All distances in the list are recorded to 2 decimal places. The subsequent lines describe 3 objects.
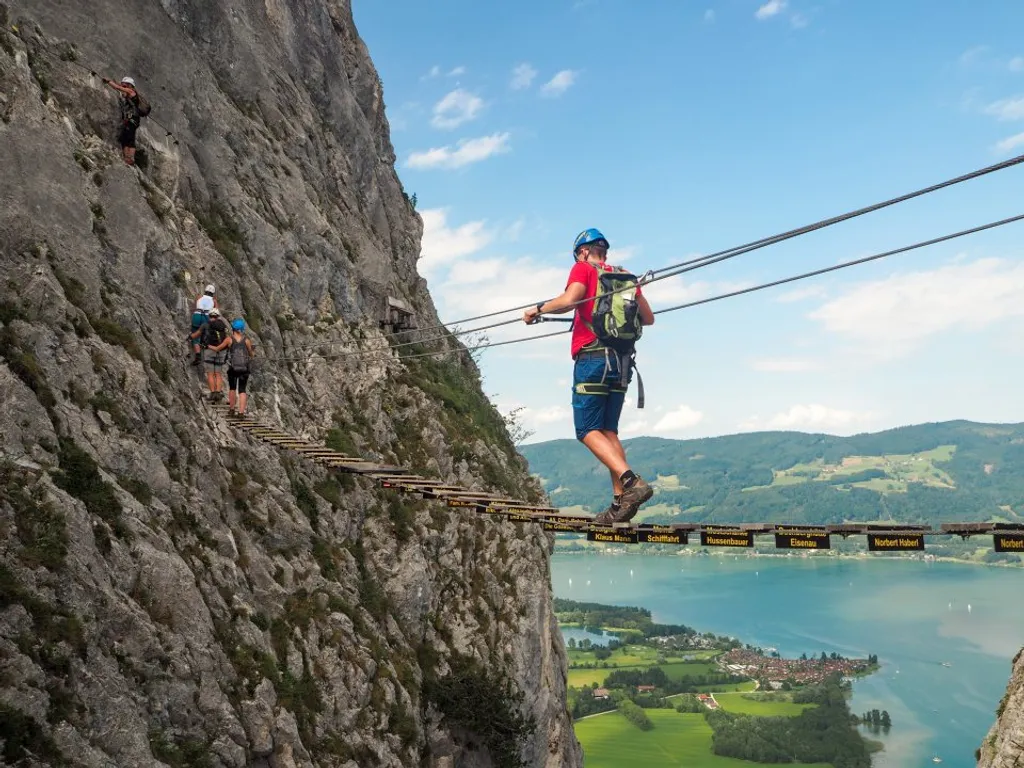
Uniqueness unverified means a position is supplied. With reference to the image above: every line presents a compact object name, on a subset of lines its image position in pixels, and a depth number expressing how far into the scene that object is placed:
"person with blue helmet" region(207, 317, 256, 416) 20.39
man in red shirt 10.72
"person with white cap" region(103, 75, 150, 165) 20.38
